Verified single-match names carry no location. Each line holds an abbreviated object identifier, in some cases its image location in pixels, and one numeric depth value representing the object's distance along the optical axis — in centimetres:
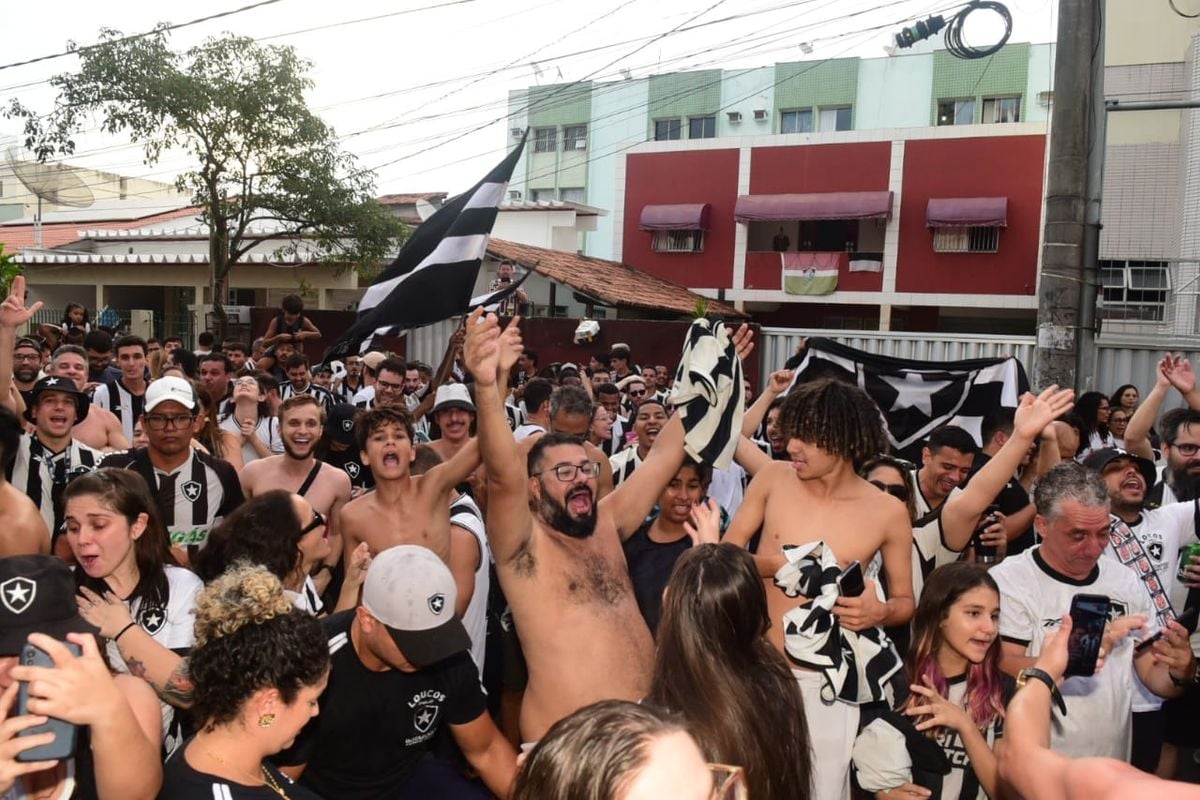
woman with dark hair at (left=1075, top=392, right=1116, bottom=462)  853
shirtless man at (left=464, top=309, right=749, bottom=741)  346
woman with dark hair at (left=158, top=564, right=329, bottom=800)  238
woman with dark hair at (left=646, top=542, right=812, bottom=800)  253
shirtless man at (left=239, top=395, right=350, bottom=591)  543
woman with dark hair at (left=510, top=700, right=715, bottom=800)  158
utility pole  801
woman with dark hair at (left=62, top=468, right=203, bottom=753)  338
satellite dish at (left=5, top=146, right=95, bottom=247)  2414
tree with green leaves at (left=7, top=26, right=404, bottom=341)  1859
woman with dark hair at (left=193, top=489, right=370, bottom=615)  359
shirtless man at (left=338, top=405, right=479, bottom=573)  488
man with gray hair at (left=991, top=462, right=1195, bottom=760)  375
